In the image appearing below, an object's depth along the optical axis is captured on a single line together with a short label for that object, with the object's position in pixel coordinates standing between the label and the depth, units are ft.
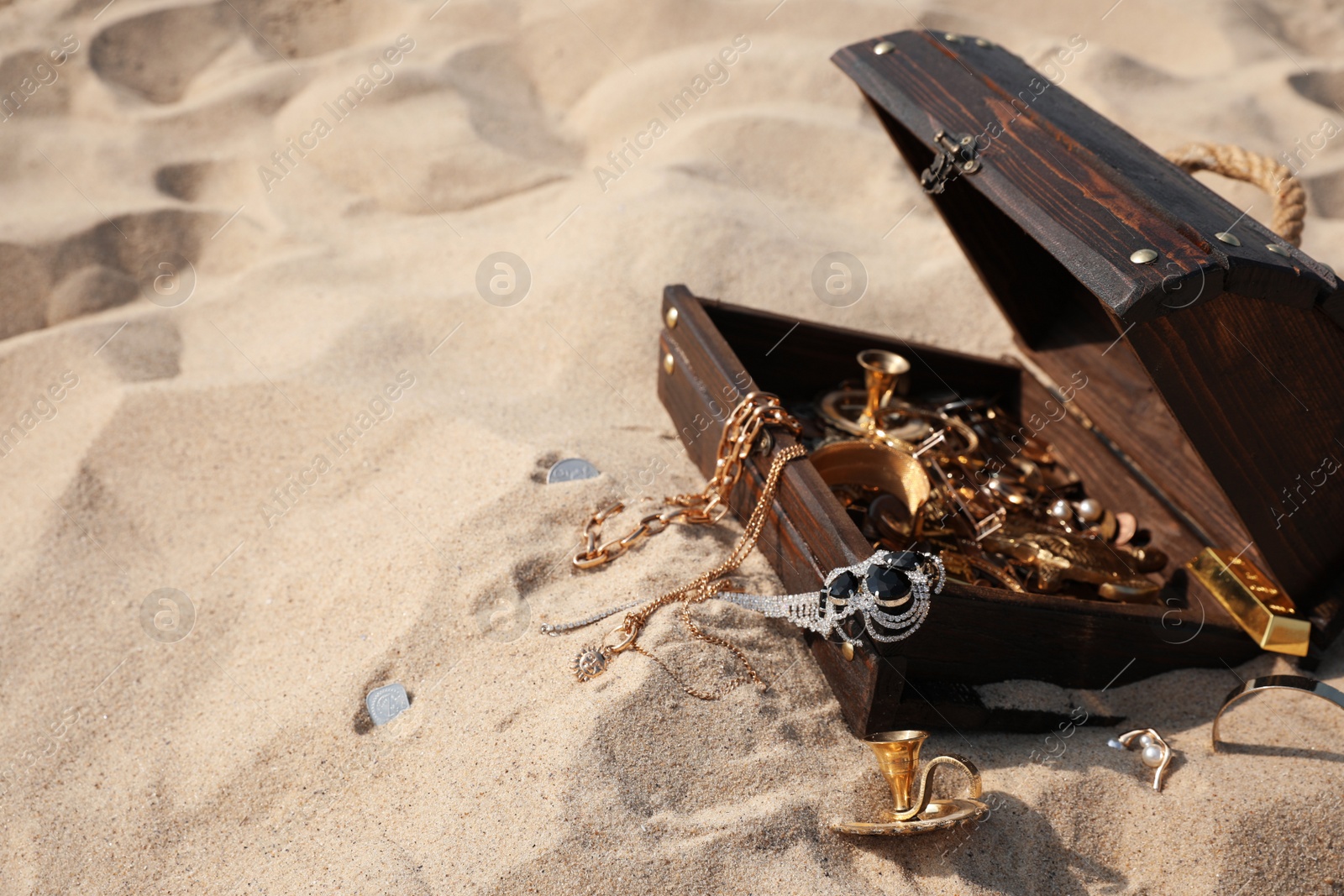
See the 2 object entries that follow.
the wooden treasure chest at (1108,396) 4.34
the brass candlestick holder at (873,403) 5.15
